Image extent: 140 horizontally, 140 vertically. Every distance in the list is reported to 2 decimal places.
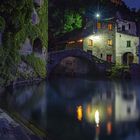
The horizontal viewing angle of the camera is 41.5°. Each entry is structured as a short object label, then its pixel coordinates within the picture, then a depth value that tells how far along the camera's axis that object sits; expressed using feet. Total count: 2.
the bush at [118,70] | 89.27
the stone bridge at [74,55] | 85.68
